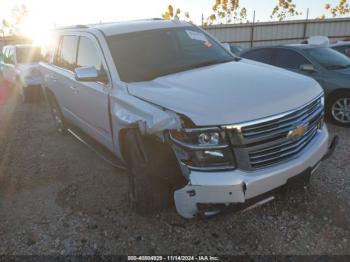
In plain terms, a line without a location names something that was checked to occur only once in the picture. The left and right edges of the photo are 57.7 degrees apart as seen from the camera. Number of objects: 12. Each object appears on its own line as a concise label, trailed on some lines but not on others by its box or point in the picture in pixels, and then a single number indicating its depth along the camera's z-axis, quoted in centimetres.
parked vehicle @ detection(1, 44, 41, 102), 912
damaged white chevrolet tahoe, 245
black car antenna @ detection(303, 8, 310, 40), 2106
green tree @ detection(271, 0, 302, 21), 4762
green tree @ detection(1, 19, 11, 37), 5094
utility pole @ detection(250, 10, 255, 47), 2149
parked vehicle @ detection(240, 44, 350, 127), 568
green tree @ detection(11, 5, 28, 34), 5291
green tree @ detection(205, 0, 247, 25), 4756
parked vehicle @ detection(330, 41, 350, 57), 776
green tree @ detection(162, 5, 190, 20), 5075
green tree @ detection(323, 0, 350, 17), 5088
